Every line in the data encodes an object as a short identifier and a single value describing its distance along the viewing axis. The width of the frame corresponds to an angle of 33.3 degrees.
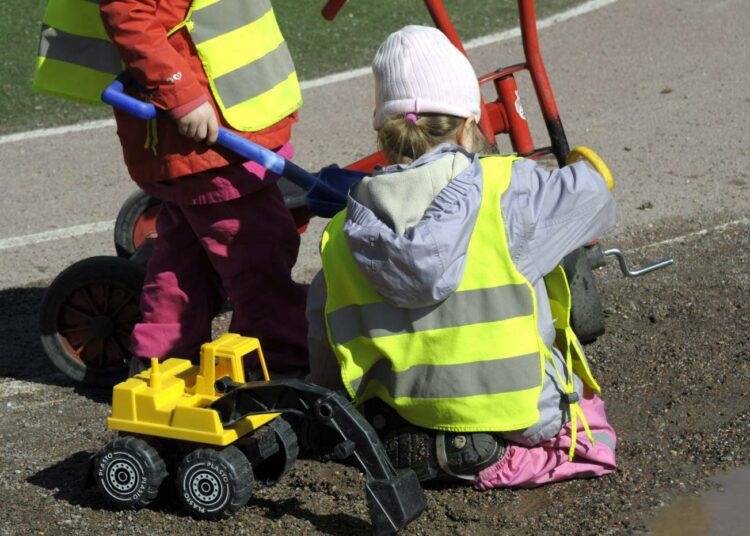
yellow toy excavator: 2.87
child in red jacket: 3.35
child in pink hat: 2.87
